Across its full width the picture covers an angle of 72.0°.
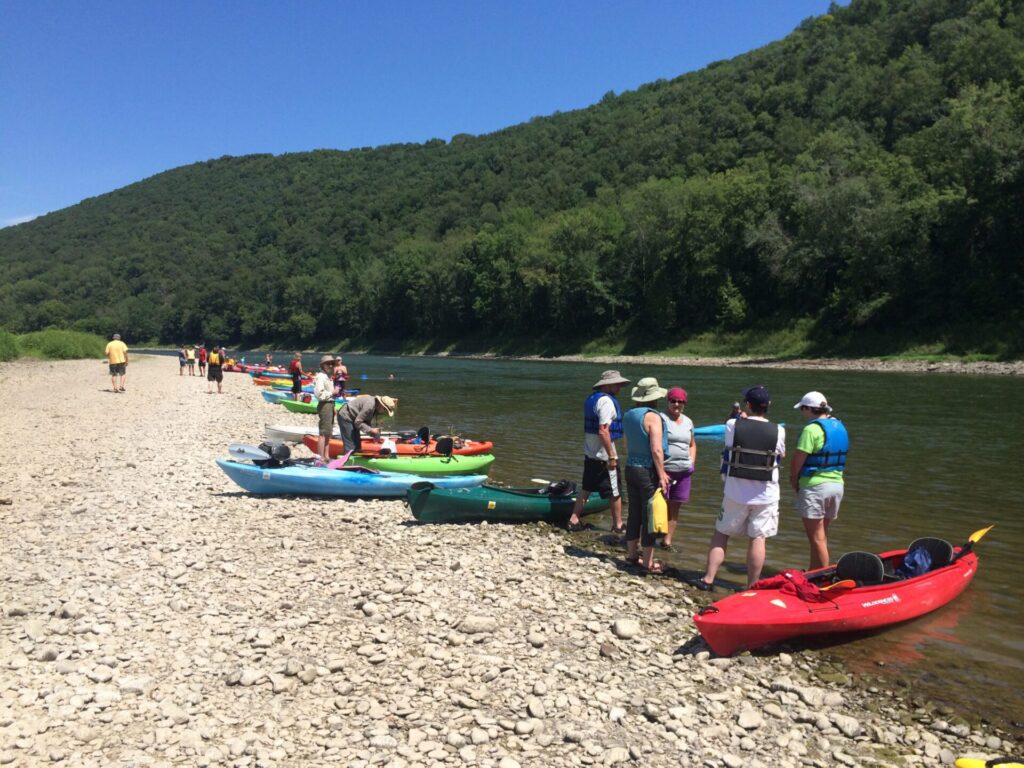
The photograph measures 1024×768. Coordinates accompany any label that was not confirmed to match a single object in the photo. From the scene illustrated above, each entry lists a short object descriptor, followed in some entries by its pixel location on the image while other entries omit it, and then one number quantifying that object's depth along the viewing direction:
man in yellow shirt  26.47
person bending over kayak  12.67
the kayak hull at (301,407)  24.08
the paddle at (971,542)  7.44
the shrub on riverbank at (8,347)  47.31
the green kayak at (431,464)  12.95
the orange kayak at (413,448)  13.66
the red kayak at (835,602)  5.85
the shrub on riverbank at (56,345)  54.28
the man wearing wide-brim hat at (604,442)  8.52
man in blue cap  6.39
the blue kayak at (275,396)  26.18
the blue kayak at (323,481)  11.18
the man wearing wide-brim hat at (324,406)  13.25
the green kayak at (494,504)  10.01
